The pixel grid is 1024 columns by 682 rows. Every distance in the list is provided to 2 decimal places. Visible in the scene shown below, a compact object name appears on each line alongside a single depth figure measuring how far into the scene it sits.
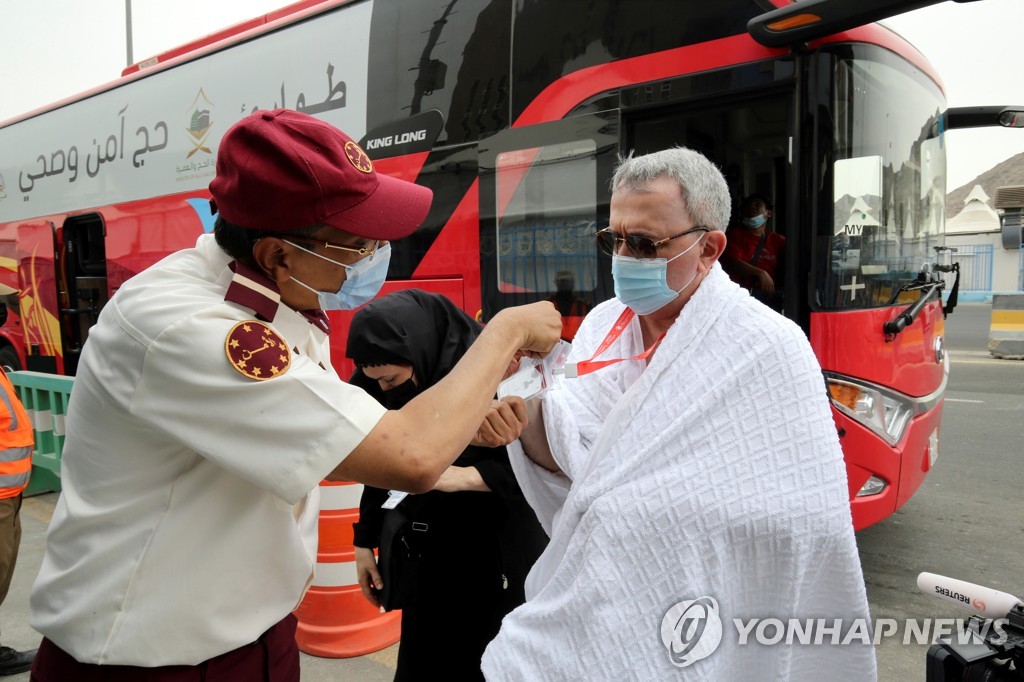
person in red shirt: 4.90
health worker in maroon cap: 1.21
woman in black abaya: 2.27
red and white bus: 3.52
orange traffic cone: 3.53
